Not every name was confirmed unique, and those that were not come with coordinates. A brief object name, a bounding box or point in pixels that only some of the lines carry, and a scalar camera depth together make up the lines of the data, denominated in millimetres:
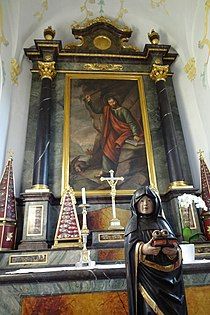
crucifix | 4410
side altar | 2480
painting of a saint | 5422
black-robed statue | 1749
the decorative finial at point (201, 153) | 5379
